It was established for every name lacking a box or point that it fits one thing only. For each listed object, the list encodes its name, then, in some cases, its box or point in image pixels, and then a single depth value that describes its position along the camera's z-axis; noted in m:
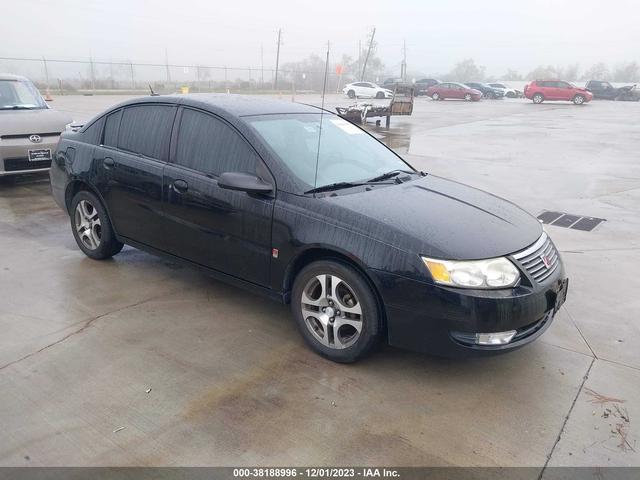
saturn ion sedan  3.14
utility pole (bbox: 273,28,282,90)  50.84
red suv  36.75
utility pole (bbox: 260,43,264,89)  53.41
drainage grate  6.85
